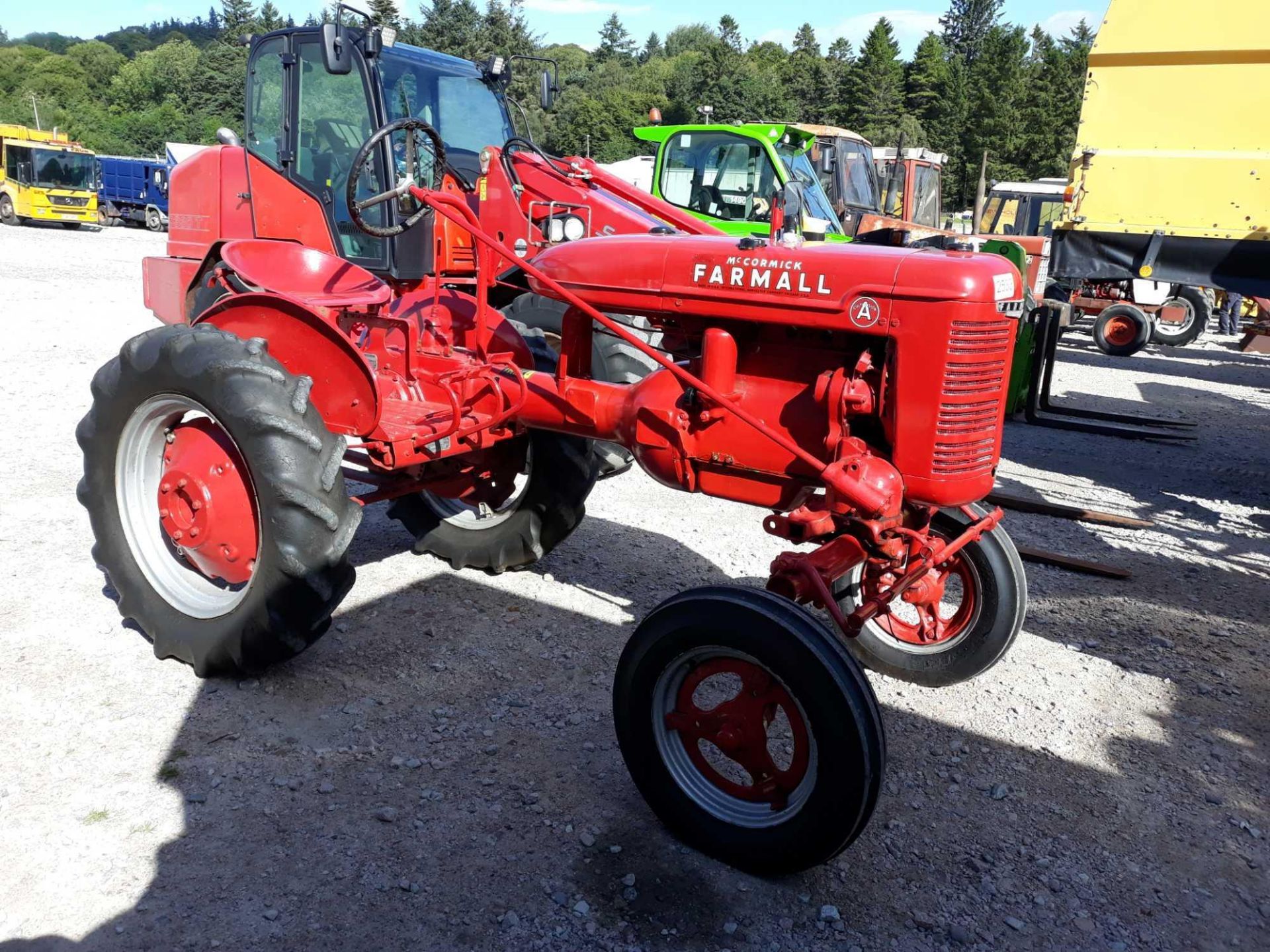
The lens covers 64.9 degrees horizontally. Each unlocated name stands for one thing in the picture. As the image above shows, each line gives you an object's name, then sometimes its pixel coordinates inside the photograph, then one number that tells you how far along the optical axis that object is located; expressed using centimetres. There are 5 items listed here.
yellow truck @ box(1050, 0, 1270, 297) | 582
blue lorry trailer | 2925
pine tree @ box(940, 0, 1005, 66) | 8194
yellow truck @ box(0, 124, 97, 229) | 2577
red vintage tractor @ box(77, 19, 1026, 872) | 254
